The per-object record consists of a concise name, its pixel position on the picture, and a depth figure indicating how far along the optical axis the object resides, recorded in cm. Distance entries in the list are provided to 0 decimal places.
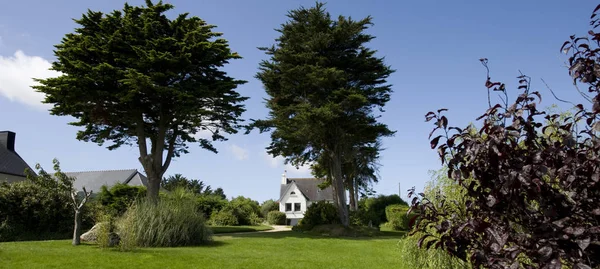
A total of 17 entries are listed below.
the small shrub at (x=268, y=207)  5207
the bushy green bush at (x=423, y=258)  764
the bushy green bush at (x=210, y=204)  3075
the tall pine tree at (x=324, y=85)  2238
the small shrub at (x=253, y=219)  3424
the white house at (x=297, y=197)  5188
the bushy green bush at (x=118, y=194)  2307
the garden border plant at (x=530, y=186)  235
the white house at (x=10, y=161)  3219
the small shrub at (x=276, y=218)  4189
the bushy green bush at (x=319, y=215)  2389
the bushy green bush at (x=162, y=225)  1236
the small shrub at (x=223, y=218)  3062
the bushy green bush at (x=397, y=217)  2691
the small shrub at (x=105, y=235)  1207
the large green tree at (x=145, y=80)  2025
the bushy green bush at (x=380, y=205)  3142
